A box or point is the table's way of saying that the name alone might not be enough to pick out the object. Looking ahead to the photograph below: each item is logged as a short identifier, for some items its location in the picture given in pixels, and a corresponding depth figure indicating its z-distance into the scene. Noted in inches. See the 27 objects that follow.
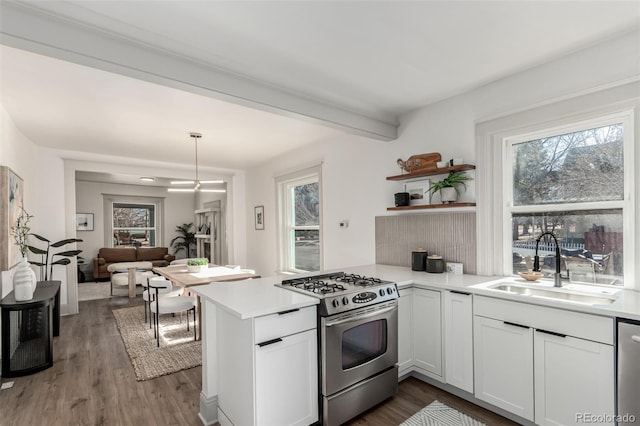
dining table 143.7
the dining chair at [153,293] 158.1
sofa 302.8
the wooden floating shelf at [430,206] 106.4
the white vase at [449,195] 110.3
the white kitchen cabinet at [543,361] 66.6
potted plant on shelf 110.0
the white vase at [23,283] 111.7
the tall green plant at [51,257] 163.5
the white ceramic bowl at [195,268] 177.5
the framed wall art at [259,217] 232.2
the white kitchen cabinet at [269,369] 67.9
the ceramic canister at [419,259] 116.5
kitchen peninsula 67.6
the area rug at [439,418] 82.1
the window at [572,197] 83.7
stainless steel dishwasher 61.5
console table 108.9
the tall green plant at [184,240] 368.8
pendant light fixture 152.7
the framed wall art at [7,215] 110.3
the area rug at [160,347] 115.7
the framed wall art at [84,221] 312.5
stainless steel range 77.8
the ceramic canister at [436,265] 111.6
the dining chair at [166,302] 139.4
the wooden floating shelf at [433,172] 106.7
